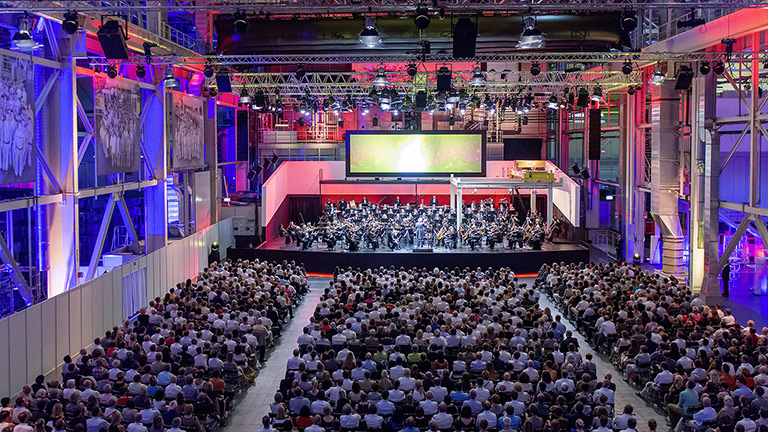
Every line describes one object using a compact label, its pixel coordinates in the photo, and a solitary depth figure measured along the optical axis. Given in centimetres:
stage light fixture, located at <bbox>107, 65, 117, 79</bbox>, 1803
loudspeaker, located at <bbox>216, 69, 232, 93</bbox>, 2061
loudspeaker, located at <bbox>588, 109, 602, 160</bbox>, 2720
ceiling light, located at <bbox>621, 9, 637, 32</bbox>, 1349
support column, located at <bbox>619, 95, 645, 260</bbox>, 2581
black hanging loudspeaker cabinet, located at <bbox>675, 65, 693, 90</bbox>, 1891
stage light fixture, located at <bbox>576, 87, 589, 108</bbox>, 2281
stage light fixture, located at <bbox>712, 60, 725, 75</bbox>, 1838
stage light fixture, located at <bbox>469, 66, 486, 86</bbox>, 1838
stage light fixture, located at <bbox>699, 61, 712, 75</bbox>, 1786
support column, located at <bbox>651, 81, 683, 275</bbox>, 2269
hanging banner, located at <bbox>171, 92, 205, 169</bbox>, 2284
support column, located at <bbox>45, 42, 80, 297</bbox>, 1605
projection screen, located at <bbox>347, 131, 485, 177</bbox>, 3009
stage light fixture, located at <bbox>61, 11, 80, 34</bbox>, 1314
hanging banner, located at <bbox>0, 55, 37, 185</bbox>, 1397
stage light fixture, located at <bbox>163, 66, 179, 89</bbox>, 1970
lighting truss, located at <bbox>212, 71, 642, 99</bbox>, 2403
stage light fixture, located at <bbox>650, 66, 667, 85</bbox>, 1805
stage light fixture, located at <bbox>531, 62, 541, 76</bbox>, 2036
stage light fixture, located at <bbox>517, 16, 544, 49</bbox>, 1291
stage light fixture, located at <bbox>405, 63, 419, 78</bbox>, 1937
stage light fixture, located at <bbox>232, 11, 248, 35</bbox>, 1385
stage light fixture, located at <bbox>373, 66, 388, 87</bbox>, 1894
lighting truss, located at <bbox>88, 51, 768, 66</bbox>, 1816
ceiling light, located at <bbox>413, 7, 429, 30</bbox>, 1200
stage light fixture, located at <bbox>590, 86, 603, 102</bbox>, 2281
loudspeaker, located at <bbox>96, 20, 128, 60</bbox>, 1455
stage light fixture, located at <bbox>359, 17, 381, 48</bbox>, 1291
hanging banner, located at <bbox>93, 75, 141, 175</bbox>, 1794
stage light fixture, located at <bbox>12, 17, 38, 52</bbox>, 1288
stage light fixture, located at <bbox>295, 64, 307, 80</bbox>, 2096
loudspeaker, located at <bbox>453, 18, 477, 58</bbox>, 1427
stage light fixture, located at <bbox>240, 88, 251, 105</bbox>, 2236
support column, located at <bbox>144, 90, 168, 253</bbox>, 2162
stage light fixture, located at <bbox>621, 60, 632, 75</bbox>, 1914
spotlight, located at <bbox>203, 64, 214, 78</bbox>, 2002
